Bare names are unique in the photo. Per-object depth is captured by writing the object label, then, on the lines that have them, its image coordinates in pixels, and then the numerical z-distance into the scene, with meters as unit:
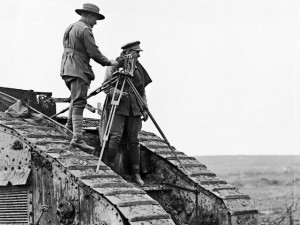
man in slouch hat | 11.57
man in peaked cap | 12.43
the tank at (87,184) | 10.59
